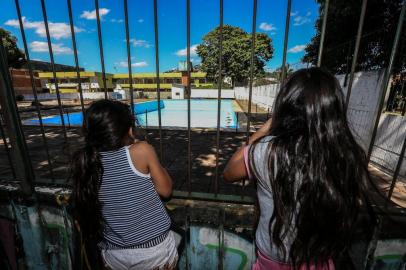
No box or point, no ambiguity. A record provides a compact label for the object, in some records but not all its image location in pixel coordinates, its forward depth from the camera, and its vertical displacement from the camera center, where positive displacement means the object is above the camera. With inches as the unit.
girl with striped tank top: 48.4 -24.7
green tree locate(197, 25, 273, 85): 1430.9 +196.9
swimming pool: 635.5 -113.0
